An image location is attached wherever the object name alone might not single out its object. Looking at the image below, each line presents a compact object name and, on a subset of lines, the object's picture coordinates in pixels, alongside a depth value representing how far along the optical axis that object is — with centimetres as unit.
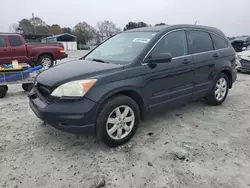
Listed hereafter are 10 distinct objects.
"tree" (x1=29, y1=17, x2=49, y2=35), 5800
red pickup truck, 974
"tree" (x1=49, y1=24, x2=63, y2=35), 6281
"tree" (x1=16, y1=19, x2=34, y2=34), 5556
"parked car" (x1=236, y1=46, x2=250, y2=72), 876
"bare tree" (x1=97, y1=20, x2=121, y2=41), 7323
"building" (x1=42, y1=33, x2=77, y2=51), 4389
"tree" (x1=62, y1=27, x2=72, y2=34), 6700
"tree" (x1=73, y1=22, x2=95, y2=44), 6053
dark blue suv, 282
